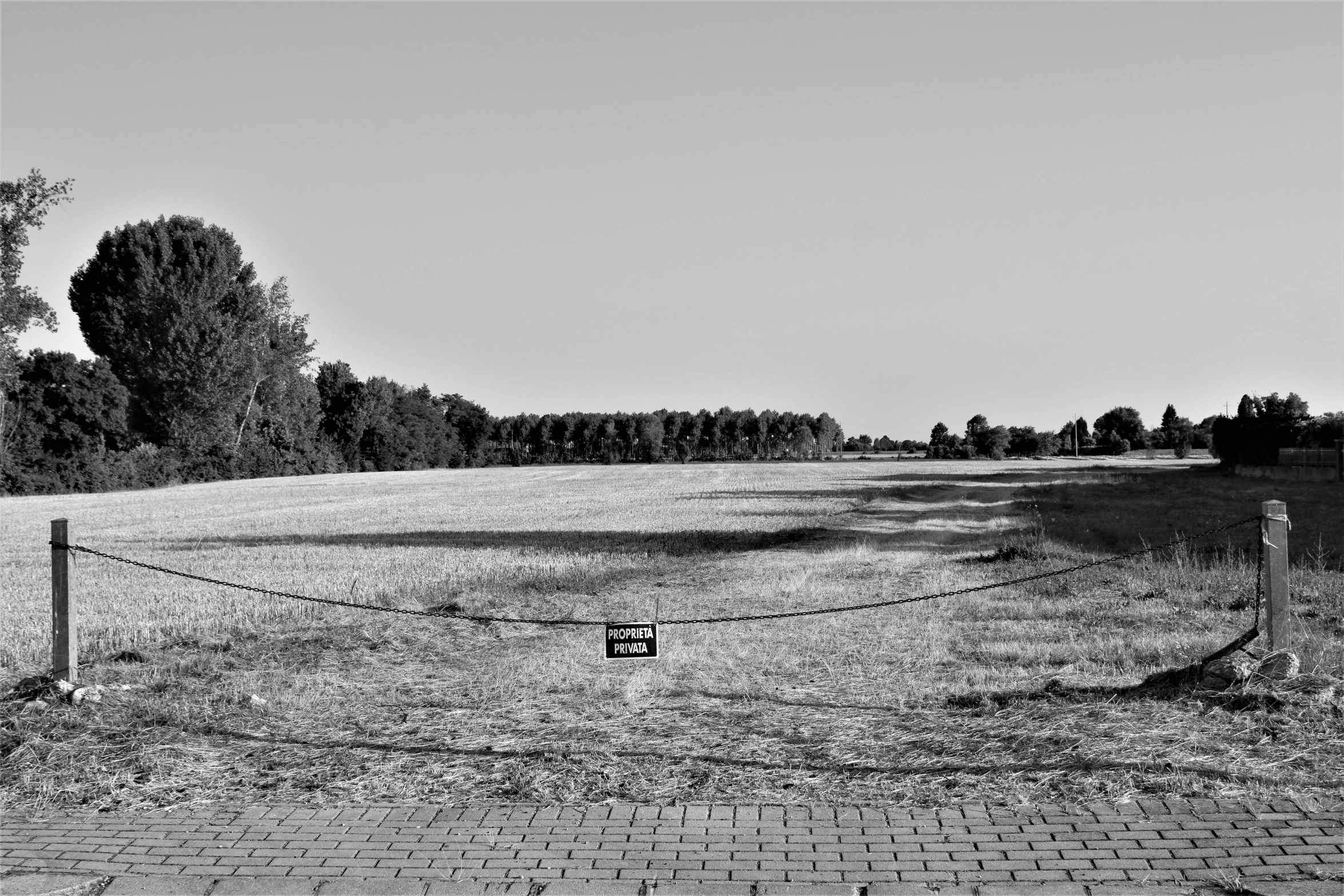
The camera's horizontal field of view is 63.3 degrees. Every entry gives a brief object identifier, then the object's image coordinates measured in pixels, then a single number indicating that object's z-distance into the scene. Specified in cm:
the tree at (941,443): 16388
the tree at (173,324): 6944
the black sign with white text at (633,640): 833
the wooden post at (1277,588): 822
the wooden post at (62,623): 876
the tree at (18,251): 4550
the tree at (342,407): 11112
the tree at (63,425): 5775
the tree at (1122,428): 16962
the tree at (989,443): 15925
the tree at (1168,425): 16812
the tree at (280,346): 7638
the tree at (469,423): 14325
